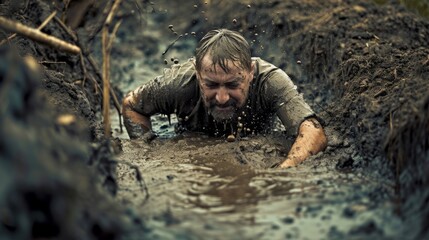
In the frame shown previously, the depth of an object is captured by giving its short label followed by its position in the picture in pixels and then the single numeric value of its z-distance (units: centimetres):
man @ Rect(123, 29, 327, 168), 615
